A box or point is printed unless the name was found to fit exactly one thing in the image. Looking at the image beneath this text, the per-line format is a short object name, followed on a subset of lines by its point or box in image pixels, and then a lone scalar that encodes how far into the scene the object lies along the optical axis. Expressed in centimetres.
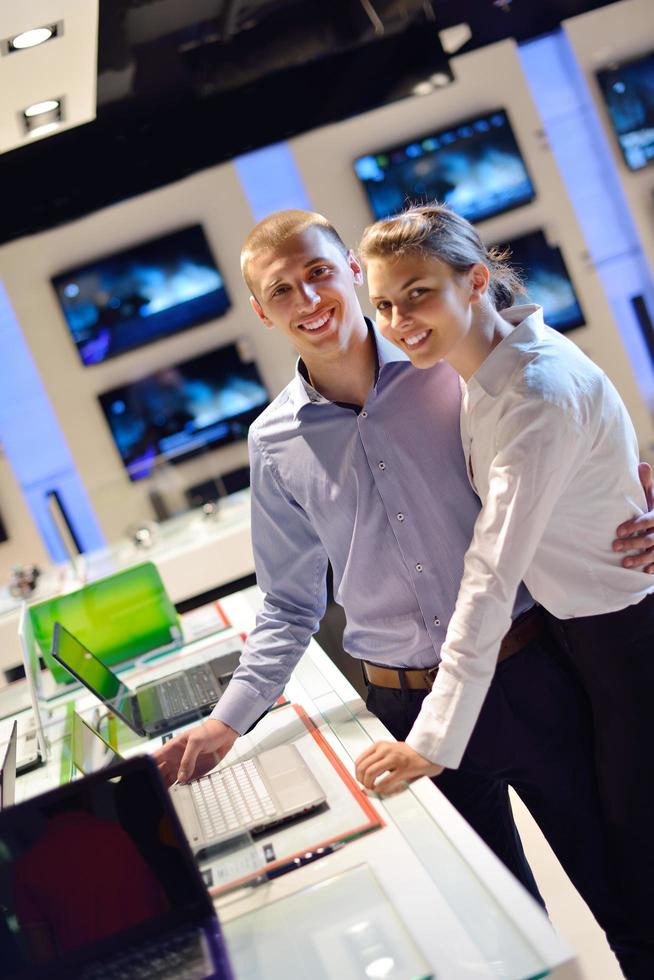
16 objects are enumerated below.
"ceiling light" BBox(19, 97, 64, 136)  306
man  170
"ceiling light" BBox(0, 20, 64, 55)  248
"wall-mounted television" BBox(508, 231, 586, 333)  545
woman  143
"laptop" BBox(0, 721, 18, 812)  168
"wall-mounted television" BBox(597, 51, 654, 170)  546
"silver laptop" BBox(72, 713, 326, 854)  157
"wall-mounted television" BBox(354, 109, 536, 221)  539
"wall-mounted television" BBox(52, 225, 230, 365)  528
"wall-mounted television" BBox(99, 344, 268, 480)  532
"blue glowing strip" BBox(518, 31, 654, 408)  555
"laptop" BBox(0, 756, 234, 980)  128
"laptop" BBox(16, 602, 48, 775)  224
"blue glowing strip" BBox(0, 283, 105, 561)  537
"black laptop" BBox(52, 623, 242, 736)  214
